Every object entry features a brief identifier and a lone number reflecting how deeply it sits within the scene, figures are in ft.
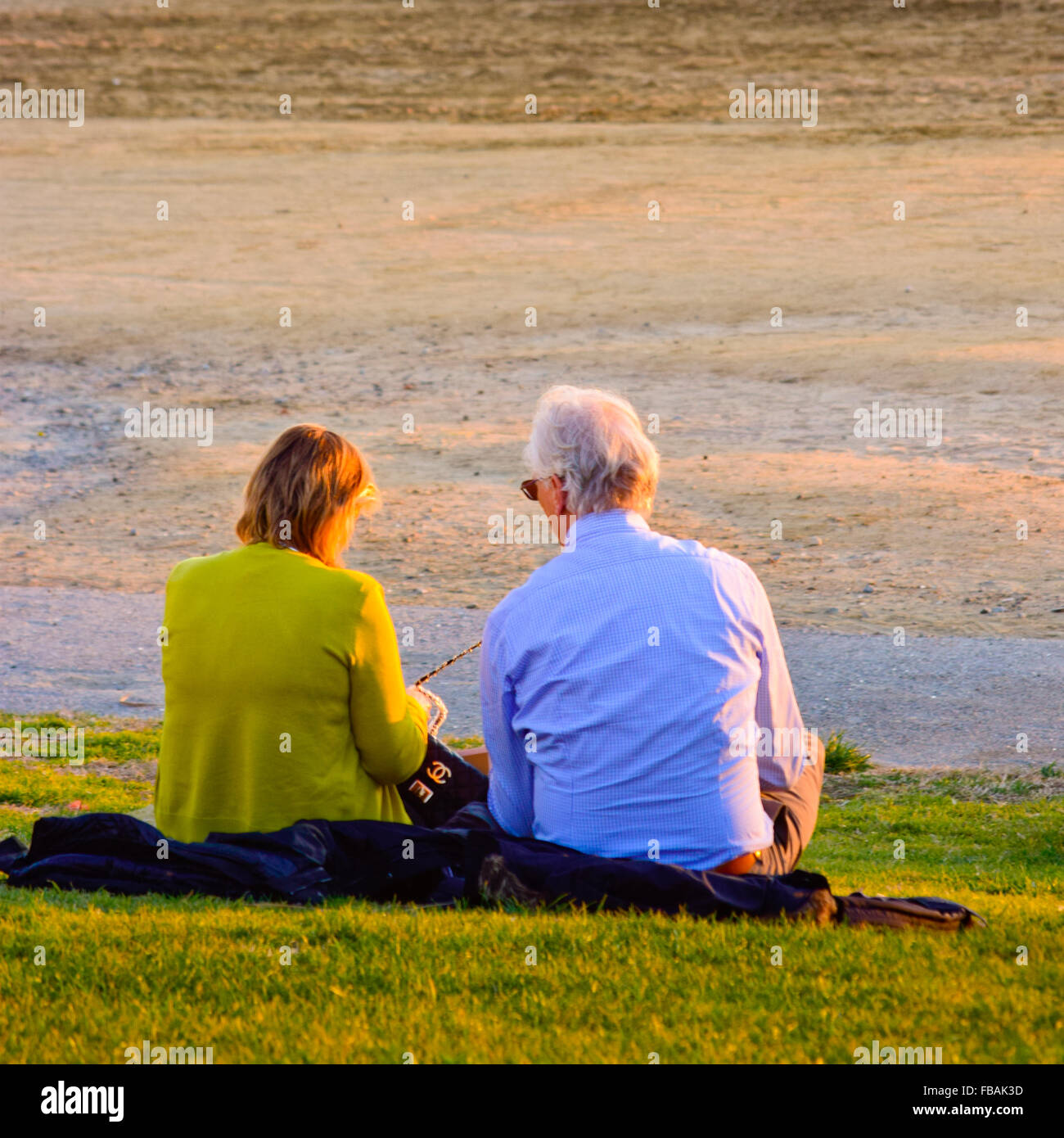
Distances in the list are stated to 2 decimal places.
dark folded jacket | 24.02
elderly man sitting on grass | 23.03
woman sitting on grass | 25.50
